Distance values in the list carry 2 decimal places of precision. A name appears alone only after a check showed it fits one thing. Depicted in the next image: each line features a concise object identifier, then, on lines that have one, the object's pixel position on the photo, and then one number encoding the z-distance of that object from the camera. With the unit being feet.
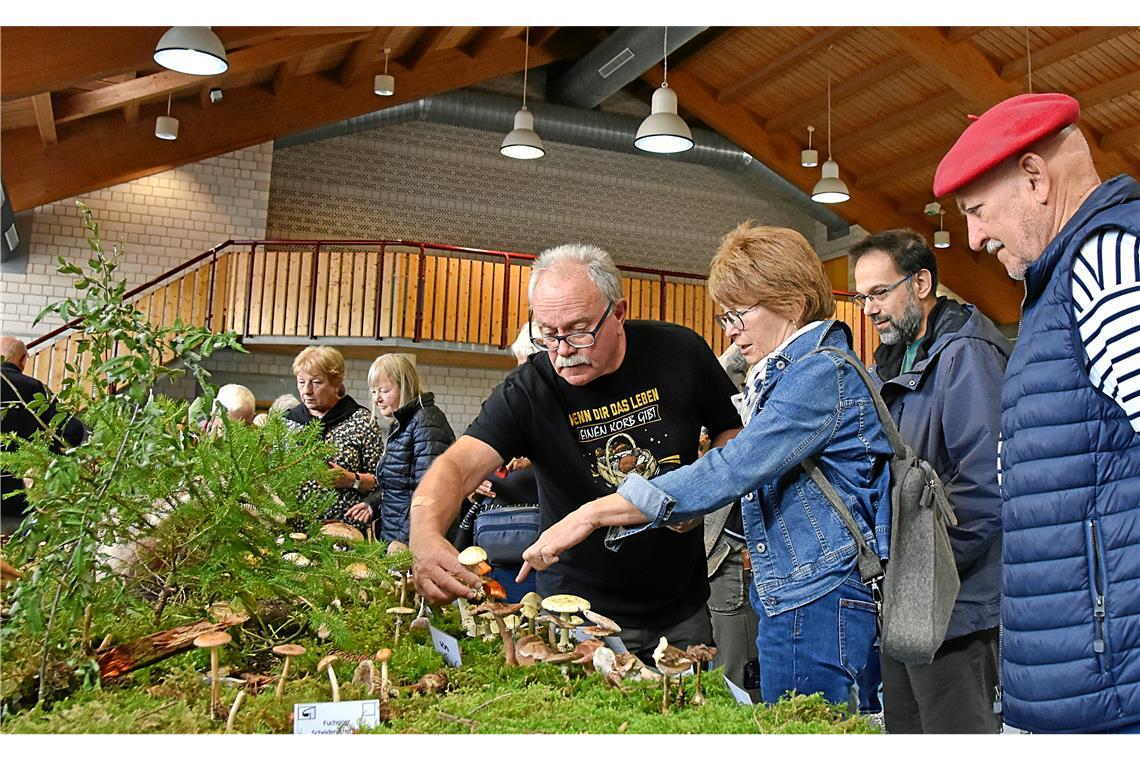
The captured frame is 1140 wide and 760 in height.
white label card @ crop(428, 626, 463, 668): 5.26
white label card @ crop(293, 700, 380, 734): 3.92
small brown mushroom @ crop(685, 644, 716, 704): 4.65
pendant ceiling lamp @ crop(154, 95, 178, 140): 34.63
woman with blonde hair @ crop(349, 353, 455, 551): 14.16
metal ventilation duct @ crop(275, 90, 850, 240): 44.11
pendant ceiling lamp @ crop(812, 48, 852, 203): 38.32
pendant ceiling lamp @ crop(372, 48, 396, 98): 37.52
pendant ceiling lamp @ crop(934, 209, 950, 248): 46.98
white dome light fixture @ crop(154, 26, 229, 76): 21.61
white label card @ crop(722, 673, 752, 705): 4.75
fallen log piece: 4.60
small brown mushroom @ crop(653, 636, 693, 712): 4.60
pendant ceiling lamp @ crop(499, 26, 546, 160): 34.35
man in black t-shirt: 7.22
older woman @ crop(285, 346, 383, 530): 14.73
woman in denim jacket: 5.25
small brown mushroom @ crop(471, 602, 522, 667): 5.38
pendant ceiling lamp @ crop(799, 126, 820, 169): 42.80
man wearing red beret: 4.47
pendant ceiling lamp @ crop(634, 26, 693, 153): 29.55
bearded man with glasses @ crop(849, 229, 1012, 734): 7.56
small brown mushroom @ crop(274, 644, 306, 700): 4.45
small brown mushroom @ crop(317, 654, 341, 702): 4.43
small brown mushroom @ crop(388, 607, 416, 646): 5.67
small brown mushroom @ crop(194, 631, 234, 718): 4.11
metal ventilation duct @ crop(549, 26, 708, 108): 39.37
